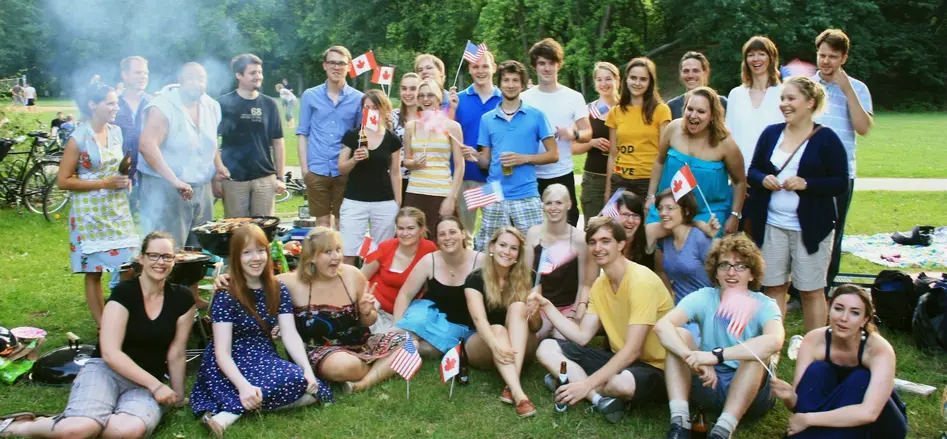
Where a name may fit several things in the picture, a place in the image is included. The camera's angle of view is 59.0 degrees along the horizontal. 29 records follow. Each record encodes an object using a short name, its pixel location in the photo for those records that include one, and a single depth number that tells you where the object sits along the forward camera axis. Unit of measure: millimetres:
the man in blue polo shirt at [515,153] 5922
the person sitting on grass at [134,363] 3992
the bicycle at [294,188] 12461
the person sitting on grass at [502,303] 4859
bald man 5812
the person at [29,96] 11302
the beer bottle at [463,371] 4910
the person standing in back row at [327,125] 6574
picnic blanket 7701
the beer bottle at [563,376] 4555
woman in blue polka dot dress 4344
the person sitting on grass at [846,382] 3639
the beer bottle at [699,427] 4039
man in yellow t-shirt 4359
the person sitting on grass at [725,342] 3982
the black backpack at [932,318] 5180
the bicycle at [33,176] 10719
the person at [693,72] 6066
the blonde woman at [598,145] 6328
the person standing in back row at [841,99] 5480
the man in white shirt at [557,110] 6250
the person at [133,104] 6133
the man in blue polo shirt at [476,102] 6469
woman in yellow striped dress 6160
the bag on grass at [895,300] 5555
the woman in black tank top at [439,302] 5203
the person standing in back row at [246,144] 6449
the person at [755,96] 5660
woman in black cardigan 4820
